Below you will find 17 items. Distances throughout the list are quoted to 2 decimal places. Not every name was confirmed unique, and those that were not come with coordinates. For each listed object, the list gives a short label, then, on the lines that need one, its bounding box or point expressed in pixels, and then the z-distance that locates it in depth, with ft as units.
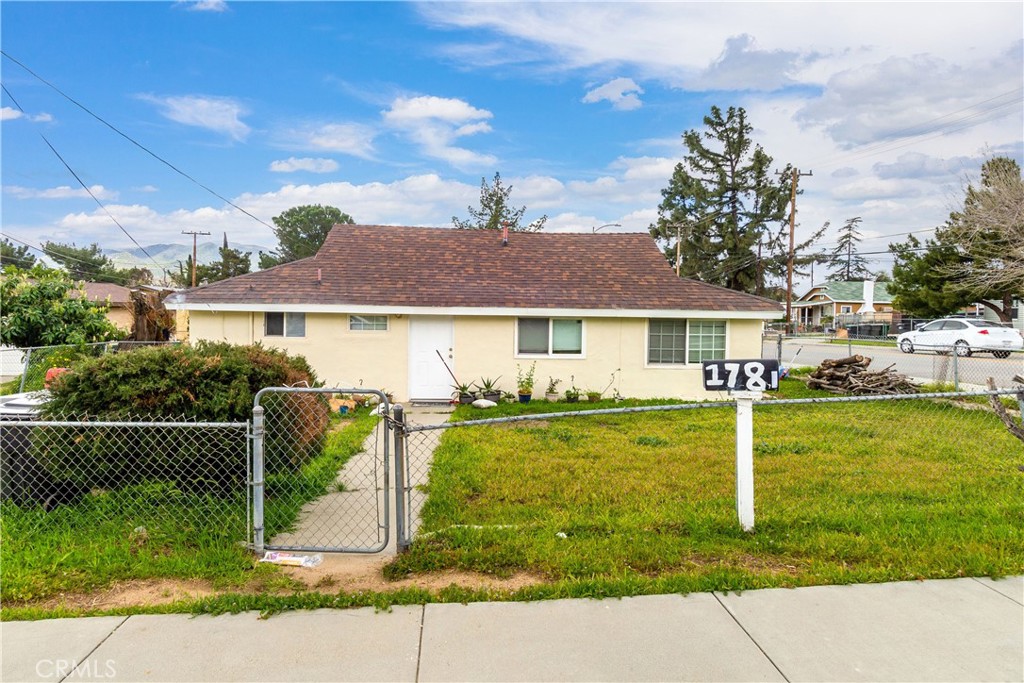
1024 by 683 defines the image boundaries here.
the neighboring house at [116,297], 96.27
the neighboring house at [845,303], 162.56
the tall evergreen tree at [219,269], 159.84
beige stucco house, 41.16
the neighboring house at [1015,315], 111.79
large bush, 14.94
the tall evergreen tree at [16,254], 195.00
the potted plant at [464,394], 41.47
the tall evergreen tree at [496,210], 132.05
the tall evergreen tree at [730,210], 137.28
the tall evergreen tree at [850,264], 243.40
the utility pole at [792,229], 107.96
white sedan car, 75.82
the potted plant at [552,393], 42.37
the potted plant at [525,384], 41.16
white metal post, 14.06
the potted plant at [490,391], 41.34
